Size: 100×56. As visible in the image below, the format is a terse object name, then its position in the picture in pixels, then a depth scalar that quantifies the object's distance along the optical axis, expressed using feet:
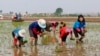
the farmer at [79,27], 53.93
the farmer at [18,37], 44.06
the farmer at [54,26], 58.08
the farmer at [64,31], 48.67
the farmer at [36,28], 47.65
